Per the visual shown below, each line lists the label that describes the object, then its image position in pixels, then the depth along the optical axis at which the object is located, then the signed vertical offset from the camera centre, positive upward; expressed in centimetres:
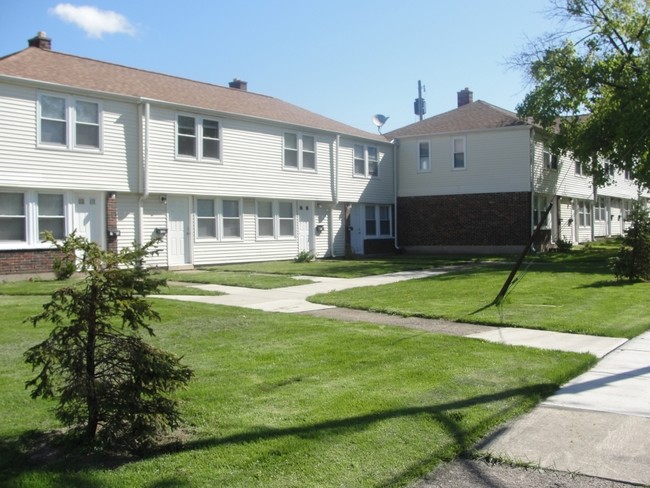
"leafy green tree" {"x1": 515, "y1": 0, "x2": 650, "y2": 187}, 2442 +609
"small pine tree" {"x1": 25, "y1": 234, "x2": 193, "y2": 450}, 434 -82
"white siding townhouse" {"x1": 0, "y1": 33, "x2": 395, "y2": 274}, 1656 +242
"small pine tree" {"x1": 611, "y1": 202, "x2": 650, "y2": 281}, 1500 -44
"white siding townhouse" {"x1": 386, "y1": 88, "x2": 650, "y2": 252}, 2741 +251
